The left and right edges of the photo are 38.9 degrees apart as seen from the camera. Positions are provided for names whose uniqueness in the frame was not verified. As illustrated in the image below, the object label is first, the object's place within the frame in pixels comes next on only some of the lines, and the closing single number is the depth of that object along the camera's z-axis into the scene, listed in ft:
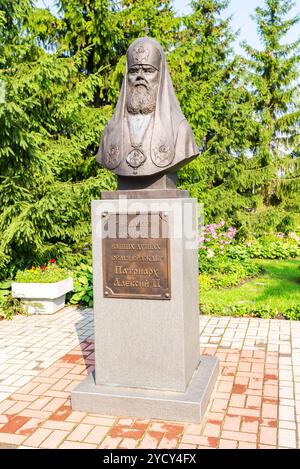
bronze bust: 12.19
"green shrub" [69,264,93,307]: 25.62
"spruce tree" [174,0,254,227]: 38.19
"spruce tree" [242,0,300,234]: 48.19
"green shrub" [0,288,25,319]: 23.09
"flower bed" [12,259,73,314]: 23.66
